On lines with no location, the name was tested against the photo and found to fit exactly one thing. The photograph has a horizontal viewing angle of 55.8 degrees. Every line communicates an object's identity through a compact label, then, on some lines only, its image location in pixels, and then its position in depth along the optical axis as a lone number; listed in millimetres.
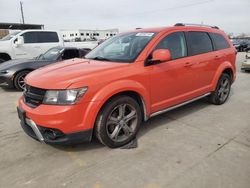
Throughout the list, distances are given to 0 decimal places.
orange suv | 2998
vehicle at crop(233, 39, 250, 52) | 28147
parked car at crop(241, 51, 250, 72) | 10706
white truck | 10352
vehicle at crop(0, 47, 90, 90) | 6949
